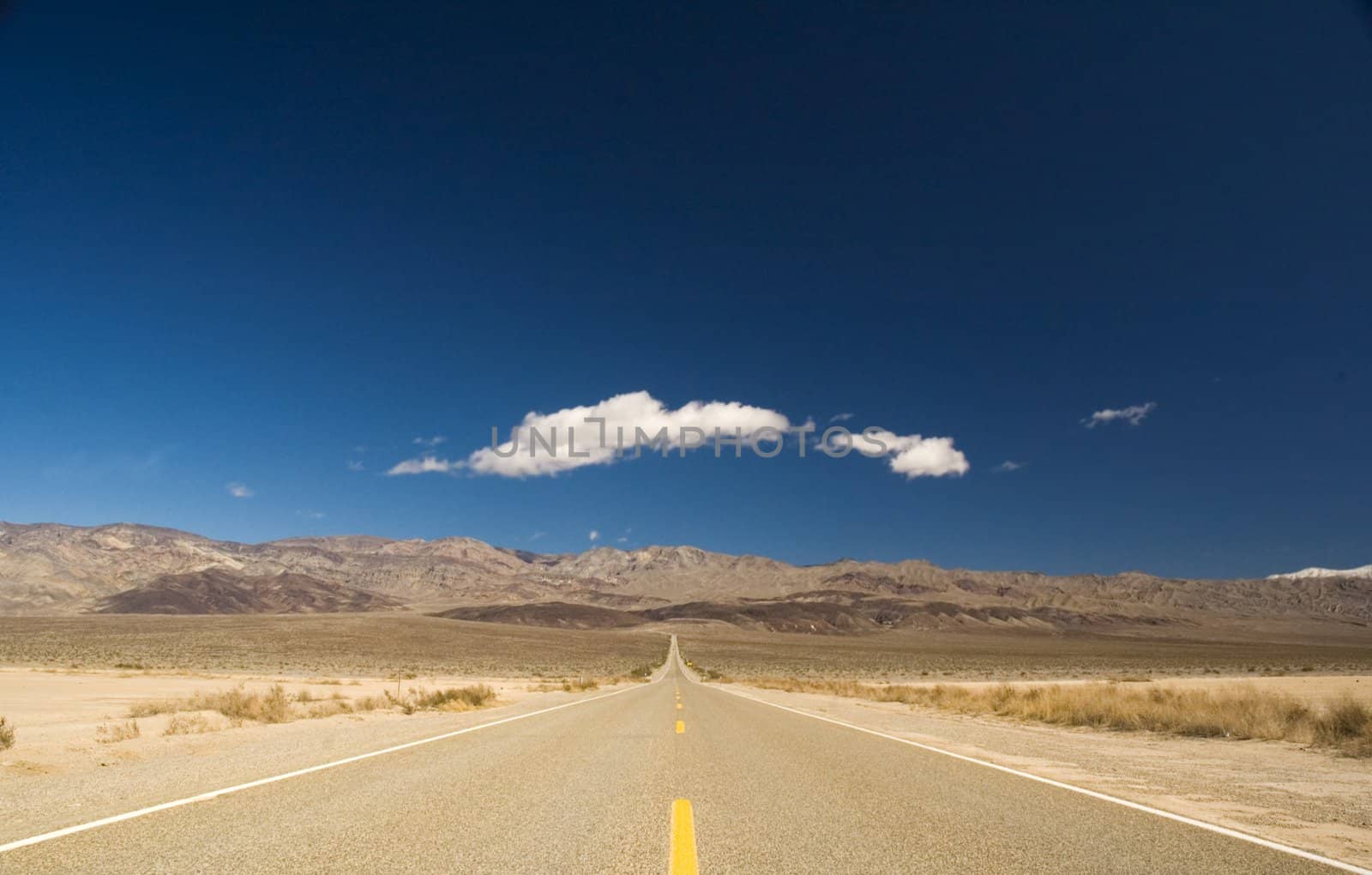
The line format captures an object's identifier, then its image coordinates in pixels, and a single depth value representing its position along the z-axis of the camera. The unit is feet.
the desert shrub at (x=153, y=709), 60.39
